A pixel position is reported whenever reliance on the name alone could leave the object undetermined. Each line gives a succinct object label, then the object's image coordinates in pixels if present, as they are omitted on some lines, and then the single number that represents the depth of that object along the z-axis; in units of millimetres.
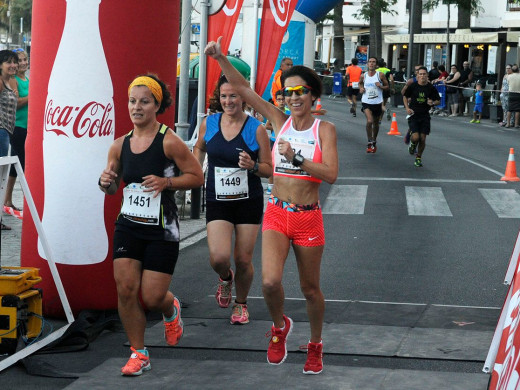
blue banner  22750
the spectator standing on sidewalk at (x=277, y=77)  17362
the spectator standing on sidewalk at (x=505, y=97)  31031
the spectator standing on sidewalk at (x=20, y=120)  12438
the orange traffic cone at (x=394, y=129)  27738
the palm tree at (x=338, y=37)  56469
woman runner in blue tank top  7598
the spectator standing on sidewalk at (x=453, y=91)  37125
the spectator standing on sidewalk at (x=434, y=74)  39312
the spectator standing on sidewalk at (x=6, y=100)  11328
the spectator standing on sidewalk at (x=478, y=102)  33594
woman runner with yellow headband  6320
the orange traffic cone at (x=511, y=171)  17328
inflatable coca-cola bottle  7742
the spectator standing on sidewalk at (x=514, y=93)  30375
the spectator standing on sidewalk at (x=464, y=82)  37156
